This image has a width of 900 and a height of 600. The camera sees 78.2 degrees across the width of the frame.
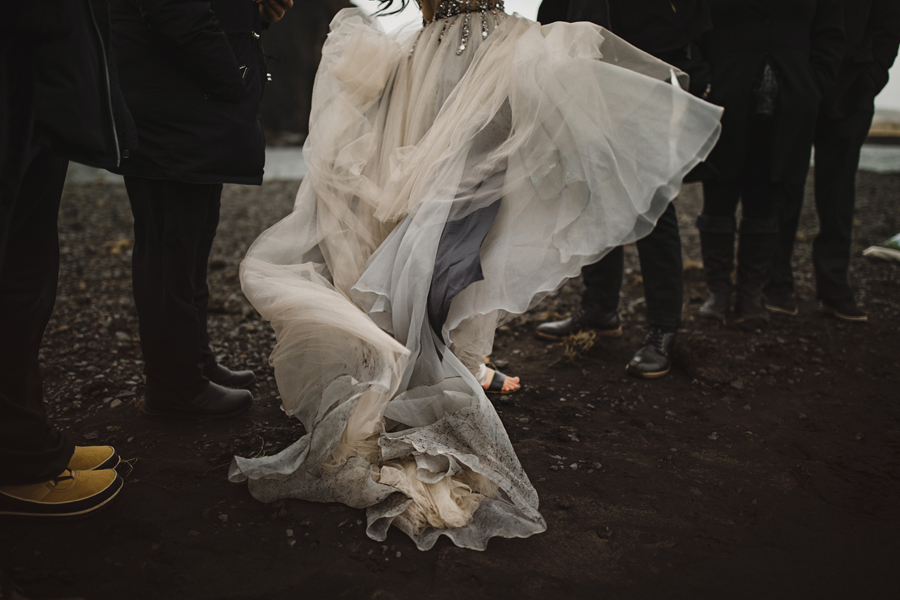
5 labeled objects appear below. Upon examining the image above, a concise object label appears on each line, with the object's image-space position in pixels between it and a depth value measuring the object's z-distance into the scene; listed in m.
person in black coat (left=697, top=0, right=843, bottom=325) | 3.07
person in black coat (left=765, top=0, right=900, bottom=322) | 3.28
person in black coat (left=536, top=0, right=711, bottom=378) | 2.60
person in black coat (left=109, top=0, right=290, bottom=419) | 1.72
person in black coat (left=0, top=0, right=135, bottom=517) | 1.21
